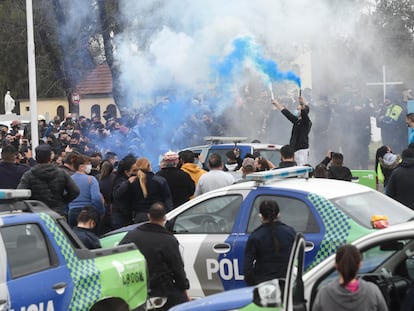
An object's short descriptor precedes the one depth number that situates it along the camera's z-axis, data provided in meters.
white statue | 47.46
